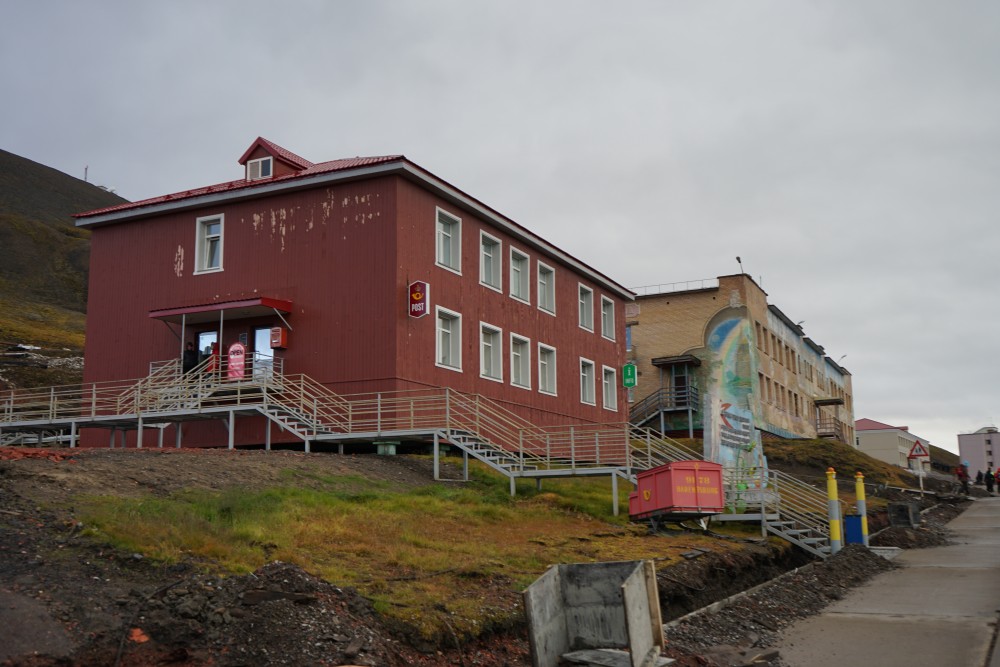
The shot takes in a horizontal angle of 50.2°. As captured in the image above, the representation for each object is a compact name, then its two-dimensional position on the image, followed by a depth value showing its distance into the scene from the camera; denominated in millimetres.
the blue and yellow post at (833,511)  20141
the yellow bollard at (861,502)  21438
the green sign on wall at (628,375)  40469
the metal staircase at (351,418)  21766
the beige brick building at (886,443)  103438
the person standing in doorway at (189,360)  28672
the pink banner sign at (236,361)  27312
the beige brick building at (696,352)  56250
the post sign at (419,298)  26578
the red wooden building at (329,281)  27094
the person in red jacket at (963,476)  48562
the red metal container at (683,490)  18234
